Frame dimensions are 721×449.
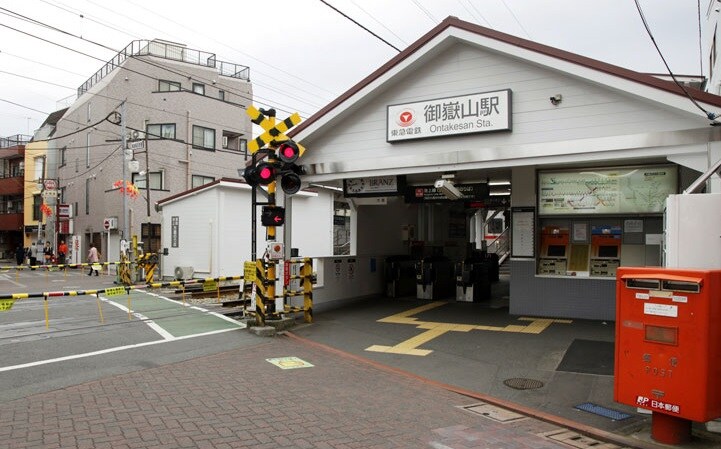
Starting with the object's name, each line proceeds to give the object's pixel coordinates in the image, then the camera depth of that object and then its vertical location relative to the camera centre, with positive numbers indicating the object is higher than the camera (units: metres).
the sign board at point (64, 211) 36.84 +1.10
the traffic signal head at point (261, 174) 10.32 +1.05
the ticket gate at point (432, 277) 15.37 -1.29
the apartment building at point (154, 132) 33.94 +6.25
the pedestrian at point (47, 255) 38.08 -1.90
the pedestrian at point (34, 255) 37.67 -2.02
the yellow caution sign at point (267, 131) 10.76 +1.92
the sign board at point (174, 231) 23.66 -0.10
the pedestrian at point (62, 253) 35.40 -1.74
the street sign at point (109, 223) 26.76 +0.24
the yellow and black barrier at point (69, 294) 9.71 -1.28
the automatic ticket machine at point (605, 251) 11.47 -0.36
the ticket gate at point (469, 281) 14.72 -1.30
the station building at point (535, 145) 8.86 +1.56
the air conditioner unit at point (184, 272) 22.41 -1.76
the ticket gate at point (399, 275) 16.00 -1.27
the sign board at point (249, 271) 11.23 -0.86
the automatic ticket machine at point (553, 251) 11.94 -0.39
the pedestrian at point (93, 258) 29.03 -1.58
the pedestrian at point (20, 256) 39.22 -2.06
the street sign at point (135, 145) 25.94 +3.95
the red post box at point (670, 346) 4.93 -1.04
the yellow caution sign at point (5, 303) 9.77 -1.35
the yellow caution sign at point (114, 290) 11.47 -1.30
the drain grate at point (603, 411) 5.91 -1.95
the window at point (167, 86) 36.12 +9.51
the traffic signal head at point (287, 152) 10.67 +1.50
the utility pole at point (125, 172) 24.64 +2.56
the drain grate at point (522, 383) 7.06 -1.96
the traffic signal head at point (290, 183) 11.06 +0.95
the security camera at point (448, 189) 11.22 +0.89
